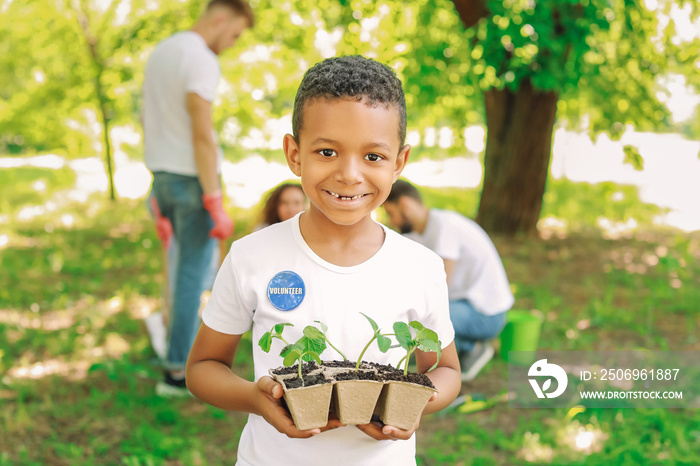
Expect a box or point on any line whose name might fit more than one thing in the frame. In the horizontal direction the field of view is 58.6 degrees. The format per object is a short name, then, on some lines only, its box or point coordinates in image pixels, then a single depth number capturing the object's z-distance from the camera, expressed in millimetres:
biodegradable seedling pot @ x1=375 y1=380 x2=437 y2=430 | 1101
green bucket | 3957
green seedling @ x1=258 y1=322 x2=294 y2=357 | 1128
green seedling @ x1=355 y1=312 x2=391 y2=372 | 1129
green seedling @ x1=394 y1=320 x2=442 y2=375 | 1140
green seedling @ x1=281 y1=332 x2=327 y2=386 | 1112
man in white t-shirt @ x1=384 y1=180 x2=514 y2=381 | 3633
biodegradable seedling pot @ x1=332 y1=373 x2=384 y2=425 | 1081
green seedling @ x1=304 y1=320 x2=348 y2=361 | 1112
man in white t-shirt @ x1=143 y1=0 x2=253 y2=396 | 3086
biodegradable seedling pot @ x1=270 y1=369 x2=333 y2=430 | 1045
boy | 1141
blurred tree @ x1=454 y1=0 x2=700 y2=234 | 3855
